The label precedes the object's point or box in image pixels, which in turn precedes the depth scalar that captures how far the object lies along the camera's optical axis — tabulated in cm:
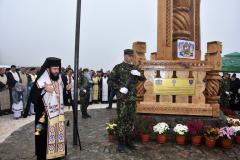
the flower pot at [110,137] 736
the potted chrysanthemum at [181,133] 725
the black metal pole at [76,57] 699
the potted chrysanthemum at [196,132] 723
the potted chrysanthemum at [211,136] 709
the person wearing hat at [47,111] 559
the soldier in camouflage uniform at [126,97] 679
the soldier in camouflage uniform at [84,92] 1166
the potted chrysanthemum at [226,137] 711
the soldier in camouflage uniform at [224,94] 1301
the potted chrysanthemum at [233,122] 807
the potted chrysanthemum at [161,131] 729
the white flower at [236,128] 759
